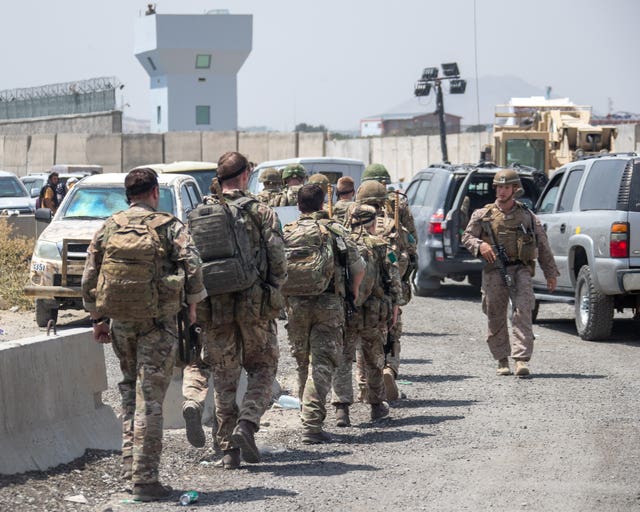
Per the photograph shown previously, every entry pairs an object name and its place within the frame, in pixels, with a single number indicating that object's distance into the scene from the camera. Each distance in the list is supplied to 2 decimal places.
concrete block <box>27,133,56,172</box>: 58.19
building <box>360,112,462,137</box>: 139.62
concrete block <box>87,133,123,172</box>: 55.22
